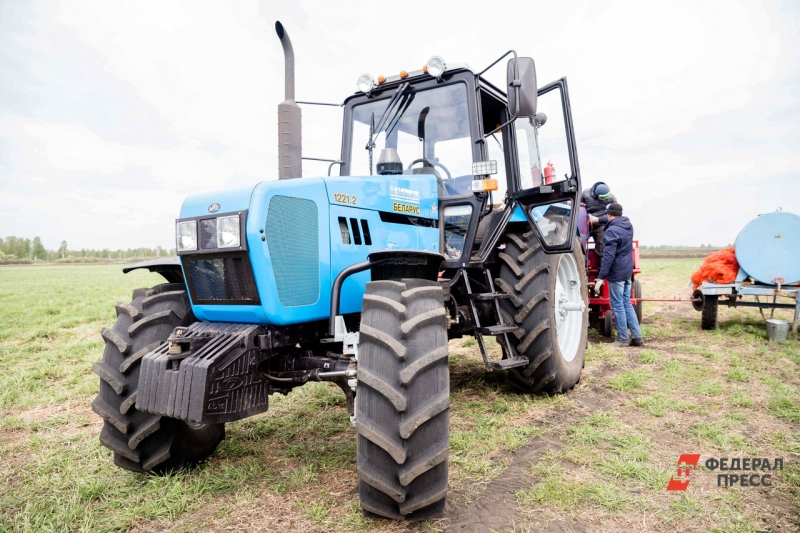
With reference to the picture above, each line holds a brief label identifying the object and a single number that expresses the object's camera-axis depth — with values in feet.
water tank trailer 23.36
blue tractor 8.43
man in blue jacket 22.76
